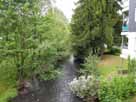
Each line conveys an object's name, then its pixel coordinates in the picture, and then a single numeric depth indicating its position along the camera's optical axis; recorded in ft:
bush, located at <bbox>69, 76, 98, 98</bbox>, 21.62
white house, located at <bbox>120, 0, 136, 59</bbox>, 35.79
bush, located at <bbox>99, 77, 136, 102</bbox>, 19.17
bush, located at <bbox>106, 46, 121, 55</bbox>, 50.84
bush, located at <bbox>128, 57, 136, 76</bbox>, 20.66
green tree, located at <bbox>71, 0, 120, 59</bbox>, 41.68
